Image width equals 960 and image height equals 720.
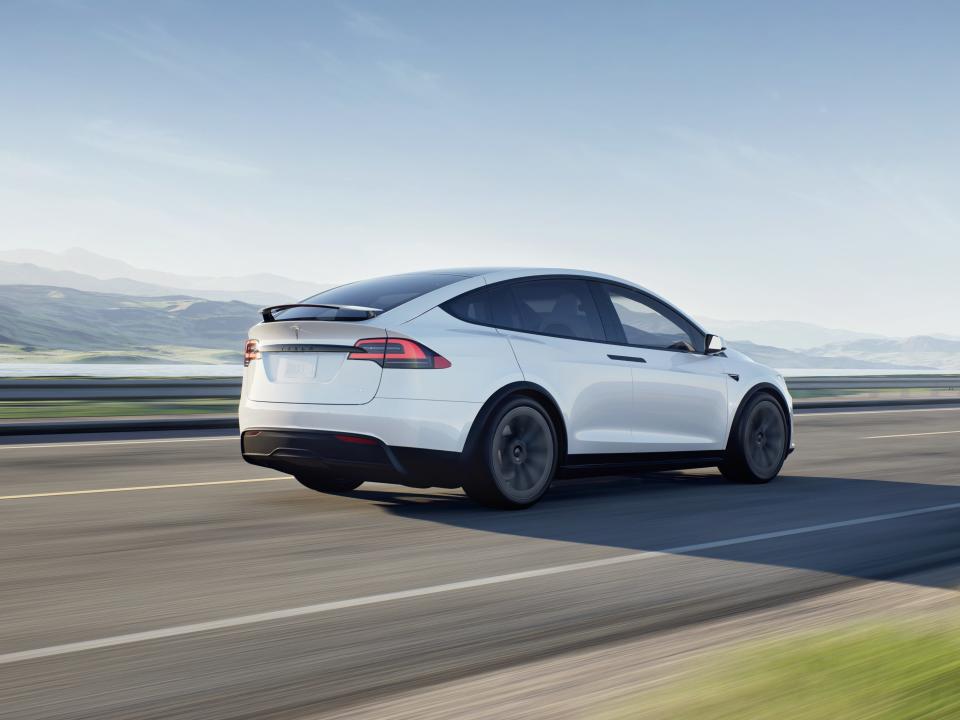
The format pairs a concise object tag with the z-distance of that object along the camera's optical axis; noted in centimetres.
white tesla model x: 691
